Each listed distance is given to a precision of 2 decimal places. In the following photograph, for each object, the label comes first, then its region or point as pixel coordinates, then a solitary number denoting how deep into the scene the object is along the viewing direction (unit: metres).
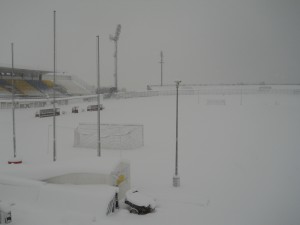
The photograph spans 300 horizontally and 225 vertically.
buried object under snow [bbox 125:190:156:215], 10.72
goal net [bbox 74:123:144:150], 20.30
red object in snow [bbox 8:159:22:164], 15.84
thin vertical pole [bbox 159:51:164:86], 64.54
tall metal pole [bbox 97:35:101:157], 16.27
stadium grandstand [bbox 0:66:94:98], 51.25
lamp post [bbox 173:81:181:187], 13.41
